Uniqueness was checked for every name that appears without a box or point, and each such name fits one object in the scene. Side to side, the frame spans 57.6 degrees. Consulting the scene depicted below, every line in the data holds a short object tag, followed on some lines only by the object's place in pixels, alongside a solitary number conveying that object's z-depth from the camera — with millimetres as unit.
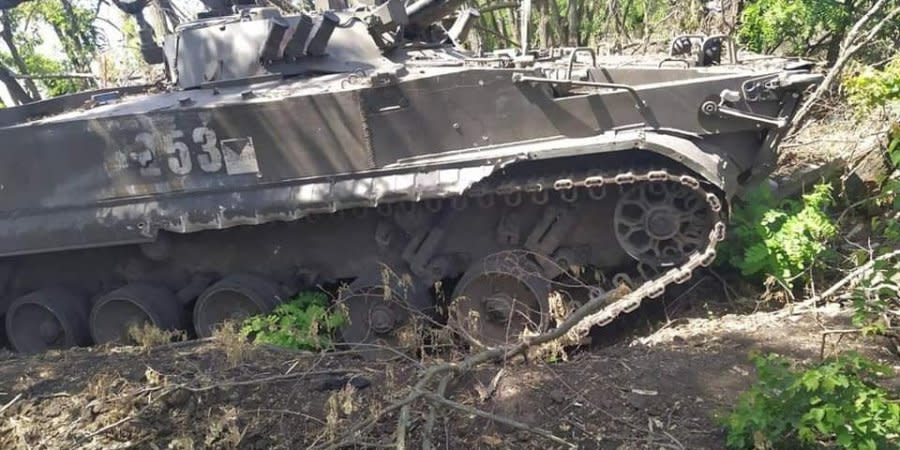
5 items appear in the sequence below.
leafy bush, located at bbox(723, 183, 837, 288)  6580
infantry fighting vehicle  6211
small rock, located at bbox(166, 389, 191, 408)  4770
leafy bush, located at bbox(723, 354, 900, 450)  3492
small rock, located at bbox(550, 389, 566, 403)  4699
